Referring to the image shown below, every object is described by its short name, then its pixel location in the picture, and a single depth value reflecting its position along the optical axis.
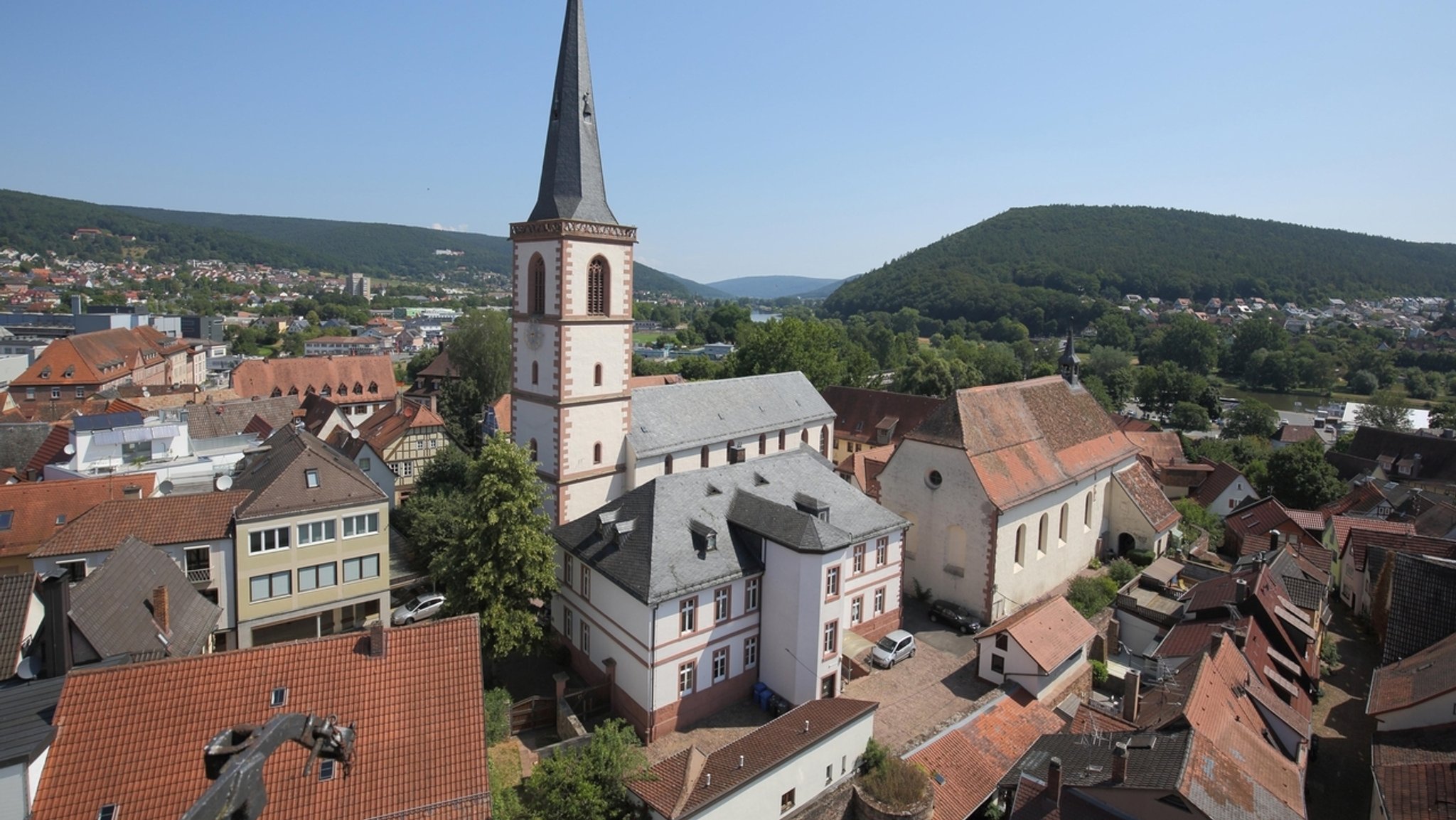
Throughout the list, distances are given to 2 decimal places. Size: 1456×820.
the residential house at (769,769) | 17.30
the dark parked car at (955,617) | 30.95
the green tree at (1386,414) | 79.75
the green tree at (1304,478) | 52.28
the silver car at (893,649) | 27.64
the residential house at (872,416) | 56.22
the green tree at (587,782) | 16.56
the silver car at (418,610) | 30.30
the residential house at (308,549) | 27.42
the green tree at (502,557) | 23.92
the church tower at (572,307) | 30.25
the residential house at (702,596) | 22.88
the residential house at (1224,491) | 52.53
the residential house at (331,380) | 67.56
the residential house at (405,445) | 45.78
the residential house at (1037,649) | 25.72
